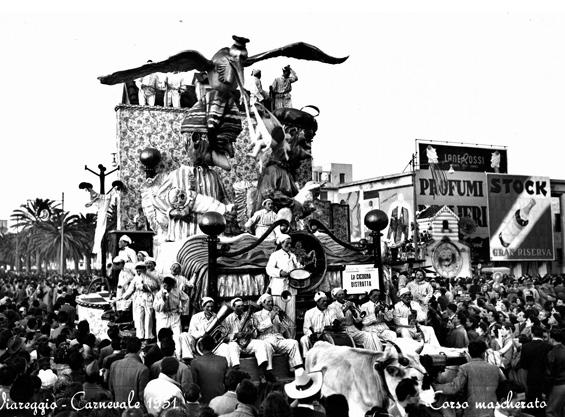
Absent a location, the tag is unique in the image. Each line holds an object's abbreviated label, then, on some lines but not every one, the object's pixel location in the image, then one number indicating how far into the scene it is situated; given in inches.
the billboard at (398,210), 1744.6
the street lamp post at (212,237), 467.2
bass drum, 408.5
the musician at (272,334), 411.2
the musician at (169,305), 456.4
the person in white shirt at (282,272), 462.6
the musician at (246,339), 398.0
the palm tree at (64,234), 2169.8
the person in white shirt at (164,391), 271.0
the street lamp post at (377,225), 532.1
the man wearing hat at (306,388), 257.4
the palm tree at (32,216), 2199.8
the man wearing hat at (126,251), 580.1
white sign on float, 470.6
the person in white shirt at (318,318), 435.5
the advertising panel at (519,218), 1871.3
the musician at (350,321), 433.4
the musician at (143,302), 484.4
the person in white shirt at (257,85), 708.0
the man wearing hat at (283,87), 877.8
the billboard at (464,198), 1812.3
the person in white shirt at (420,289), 544.1
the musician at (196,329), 402.6
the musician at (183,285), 472.7
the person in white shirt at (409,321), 458.9
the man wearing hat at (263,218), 573.2
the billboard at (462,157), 1866.4
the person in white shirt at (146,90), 815.7
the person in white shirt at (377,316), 446.9
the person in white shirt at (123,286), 519.2
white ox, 279.6
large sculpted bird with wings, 642.2
